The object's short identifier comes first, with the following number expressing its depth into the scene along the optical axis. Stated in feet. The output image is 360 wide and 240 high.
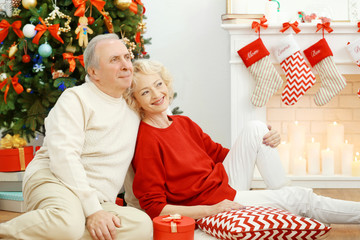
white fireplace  10.61
